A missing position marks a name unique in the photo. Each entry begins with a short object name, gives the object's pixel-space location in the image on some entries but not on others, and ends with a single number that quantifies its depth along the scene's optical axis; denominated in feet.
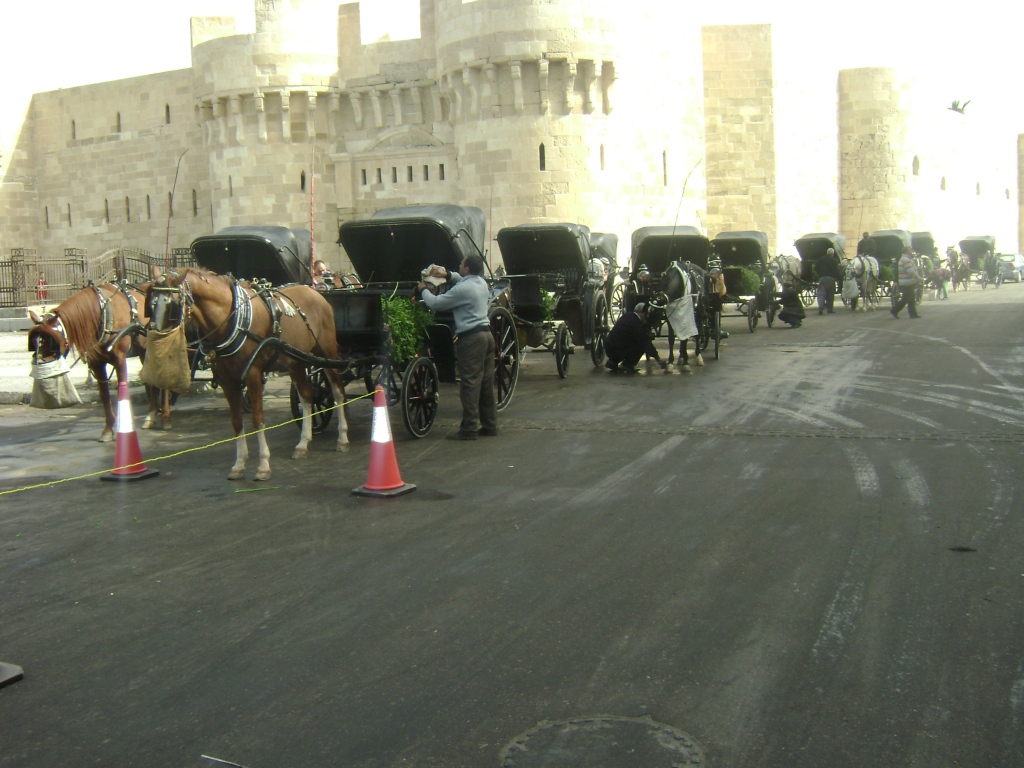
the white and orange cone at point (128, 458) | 25.22
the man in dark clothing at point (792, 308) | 70.38
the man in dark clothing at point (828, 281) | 84.23
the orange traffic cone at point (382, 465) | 22.61
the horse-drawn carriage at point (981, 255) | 135.95
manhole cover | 10.33
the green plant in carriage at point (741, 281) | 65.77
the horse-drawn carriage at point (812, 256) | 88.89
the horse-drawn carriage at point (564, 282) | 43.35
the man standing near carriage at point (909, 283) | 73.77
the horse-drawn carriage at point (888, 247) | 105.50
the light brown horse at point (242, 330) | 24.89
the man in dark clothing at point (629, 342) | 44.80
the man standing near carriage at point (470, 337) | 29.53
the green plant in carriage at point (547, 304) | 40.63
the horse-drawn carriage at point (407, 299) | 30.40
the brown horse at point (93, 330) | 31.35
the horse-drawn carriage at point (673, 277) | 45.75
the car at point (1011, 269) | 148.66
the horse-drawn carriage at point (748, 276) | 65.92
